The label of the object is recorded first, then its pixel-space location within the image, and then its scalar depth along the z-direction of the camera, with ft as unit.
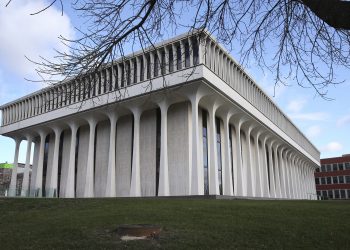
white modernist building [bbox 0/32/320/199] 111.86
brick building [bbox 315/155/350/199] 295.48
